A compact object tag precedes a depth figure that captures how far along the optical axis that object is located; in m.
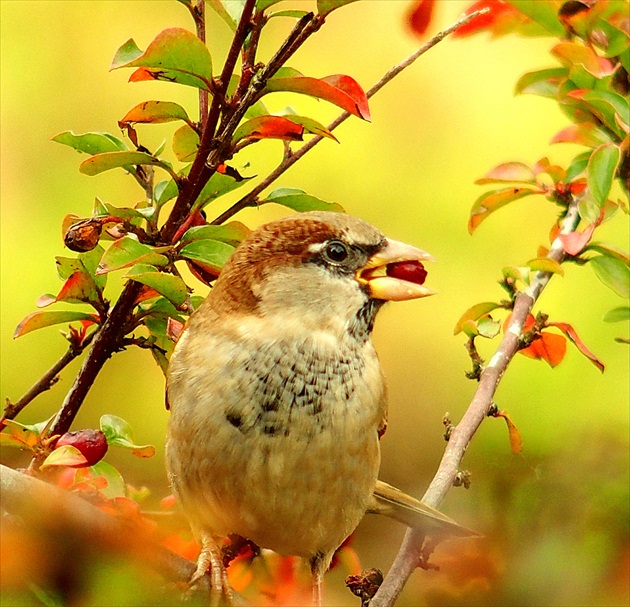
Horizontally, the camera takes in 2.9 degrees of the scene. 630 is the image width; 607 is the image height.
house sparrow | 2.36
